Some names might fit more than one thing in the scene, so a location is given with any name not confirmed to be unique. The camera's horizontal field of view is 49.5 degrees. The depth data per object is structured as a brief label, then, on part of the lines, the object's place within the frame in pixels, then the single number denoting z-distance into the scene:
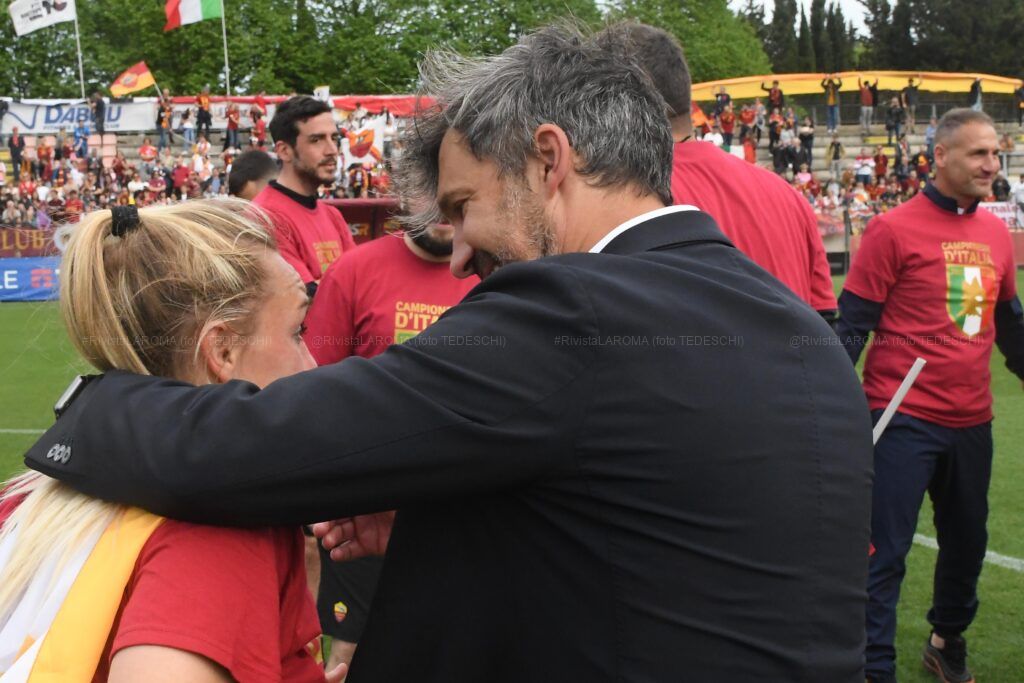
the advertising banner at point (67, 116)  36.94
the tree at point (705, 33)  51.81
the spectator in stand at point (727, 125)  37.81
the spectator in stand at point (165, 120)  36.78
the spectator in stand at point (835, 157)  39.47
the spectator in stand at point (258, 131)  35.28
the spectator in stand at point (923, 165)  35.25
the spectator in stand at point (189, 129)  36.78
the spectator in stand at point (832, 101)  42.12
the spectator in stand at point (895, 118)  41.16
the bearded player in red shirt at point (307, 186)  5.95
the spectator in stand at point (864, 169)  36.25
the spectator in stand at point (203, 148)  35.00
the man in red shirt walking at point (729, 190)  3.67
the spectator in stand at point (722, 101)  39.25
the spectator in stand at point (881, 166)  36.94
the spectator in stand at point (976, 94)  42.90
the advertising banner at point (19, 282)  22.00
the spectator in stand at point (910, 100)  41.47
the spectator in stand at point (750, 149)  36.94
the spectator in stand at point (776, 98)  39.91
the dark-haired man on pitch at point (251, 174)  7.44
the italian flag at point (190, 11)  37.21
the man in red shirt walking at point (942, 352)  4.59
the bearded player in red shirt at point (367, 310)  4.20
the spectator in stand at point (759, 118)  39.74
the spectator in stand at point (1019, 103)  43.00
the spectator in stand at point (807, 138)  37.28
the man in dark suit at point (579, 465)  1.37
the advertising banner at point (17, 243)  22.69
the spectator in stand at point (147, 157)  35.25
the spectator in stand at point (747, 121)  38.94
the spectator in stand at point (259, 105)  36.94
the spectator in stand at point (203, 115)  36.50
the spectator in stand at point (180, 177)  32.59
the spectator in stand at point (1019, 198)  25.94
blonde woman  1.47
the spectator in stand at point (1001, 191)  31.95
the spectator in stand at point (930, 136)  36.64
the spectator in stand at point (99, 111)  36.66
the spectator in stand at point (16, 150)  34.84
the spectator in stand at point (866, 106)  42.50
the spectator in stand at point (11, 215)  27.26
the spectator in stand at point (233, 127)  35.72
